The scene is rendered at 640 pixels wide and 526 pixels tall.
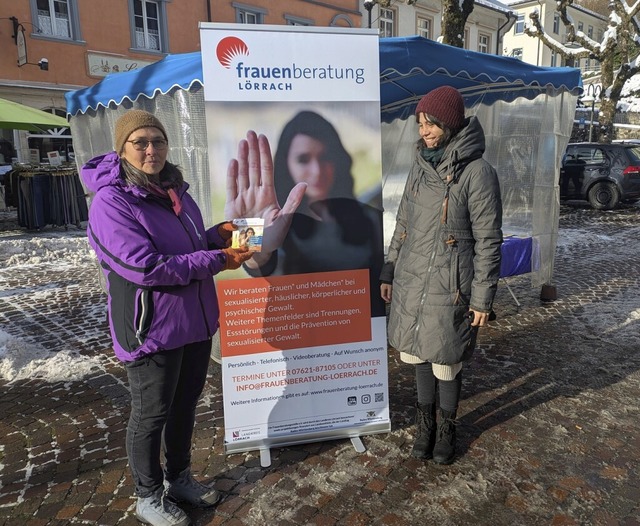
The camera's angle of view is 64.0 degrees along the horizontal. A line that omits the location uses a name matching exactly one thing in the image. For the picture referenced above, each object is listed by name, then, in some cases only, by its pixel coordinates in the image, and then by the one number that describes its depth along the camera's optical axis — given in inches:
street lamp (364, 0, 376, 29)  495.1
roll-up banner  109.1
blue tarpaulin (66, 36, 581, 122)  155.9
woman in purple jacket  80.2
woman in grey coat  100.2
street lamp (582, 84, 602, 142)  757.2
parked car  525.3
